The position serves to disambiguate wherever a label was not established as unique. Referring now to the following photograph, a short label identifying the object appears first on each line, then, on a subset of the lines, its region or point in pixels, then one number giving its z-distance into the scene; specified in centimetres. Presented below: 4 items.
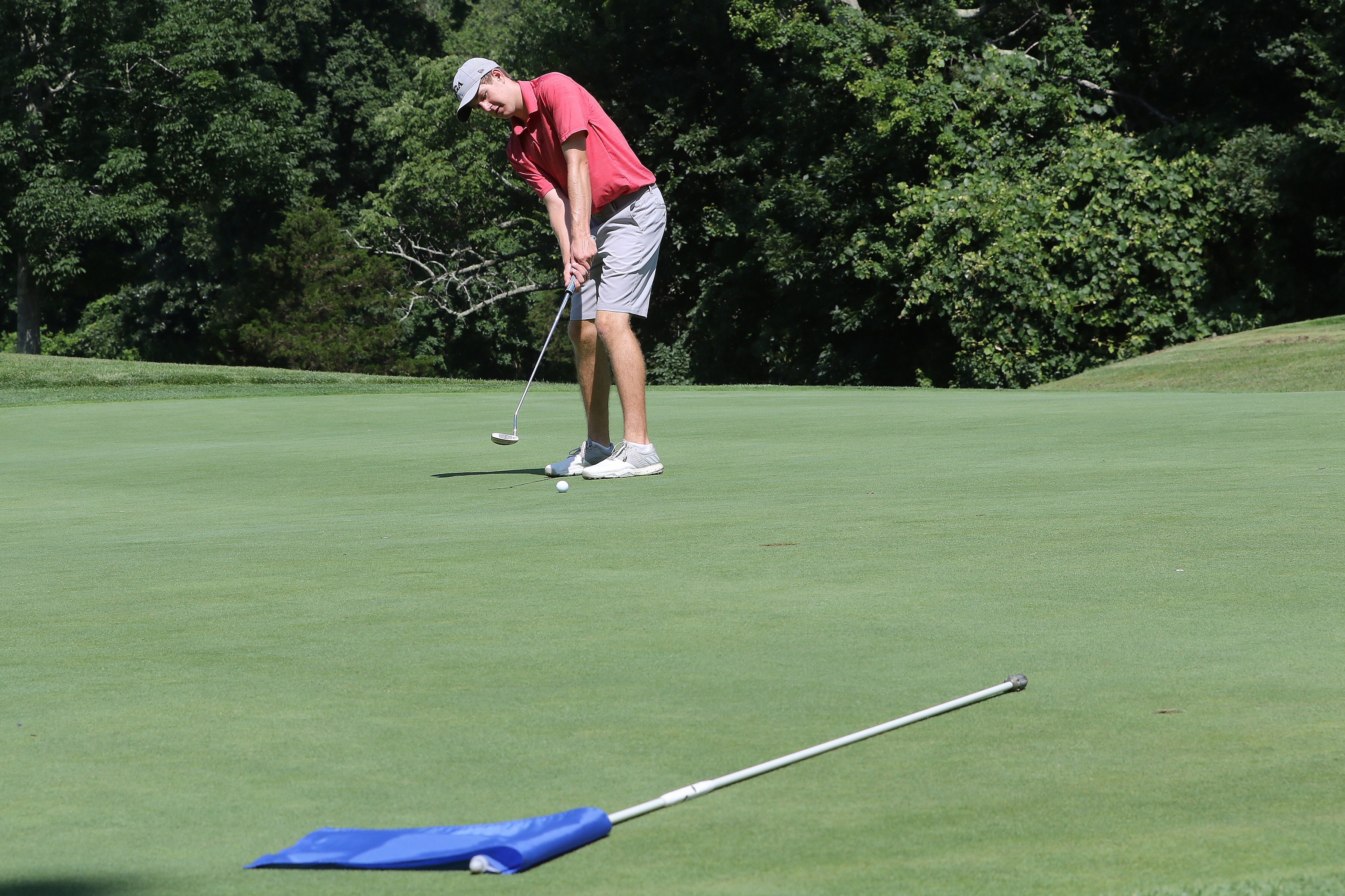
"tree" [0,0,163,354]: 7069
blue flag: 389
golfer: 1413
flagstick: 433
